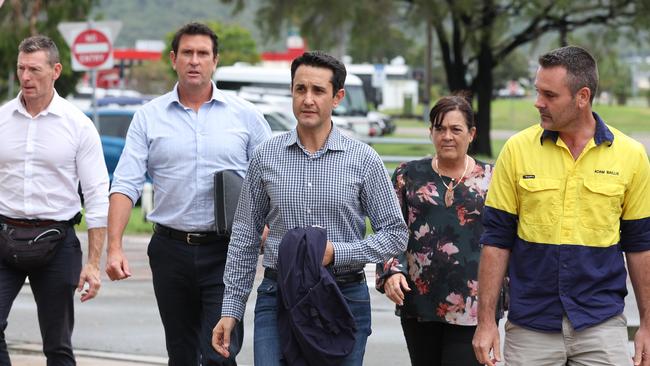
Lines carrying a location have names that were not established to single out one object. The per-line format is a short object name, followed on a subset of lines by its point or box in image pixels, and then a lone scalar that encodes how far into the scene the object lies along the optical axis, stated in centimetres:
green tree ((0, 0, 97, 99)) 5869
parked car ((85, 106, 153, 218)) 3273
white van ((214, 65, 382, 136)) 6103
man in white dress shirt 1040
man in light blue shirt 1014
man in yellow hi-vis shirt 765
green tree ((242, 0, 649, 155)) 5343
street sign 3227
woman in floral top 956
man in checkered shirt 813
